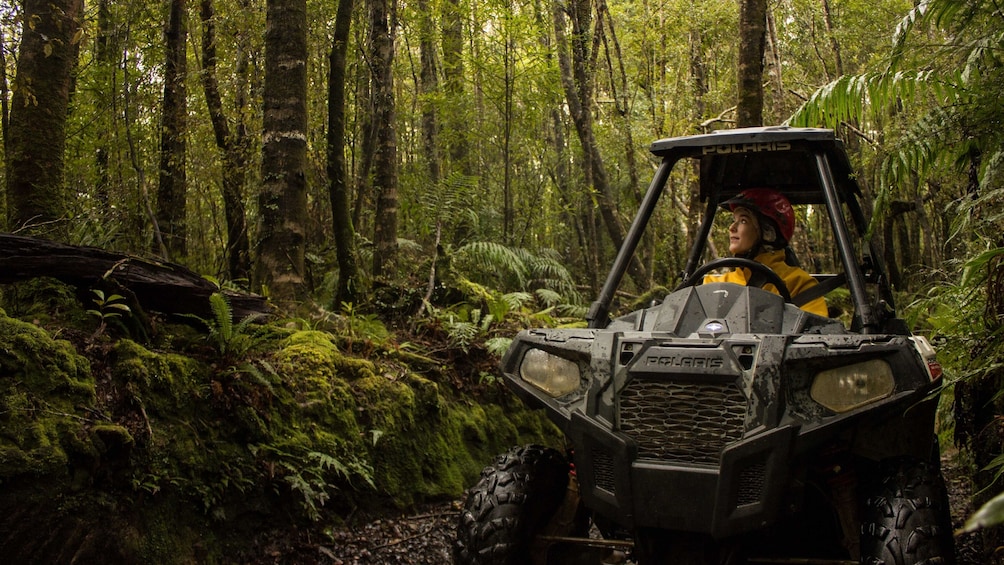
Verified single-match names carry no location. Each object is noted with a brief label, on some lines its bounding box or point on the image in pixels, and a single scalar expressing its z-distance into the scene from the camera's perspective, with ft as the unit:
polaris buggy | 8.14
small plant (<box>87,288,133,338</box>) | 12.46
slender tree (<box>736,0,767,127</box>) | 22.61
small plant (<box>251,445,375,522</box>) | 12.85
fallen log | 11.86
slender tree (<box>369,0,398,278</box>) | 24.30
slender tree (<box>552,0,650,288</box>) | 33.88
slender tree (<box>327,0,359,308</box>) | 22.27
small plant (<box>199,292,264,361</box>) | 13.50
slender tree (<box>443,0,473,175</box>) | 35.45
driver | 14.71
